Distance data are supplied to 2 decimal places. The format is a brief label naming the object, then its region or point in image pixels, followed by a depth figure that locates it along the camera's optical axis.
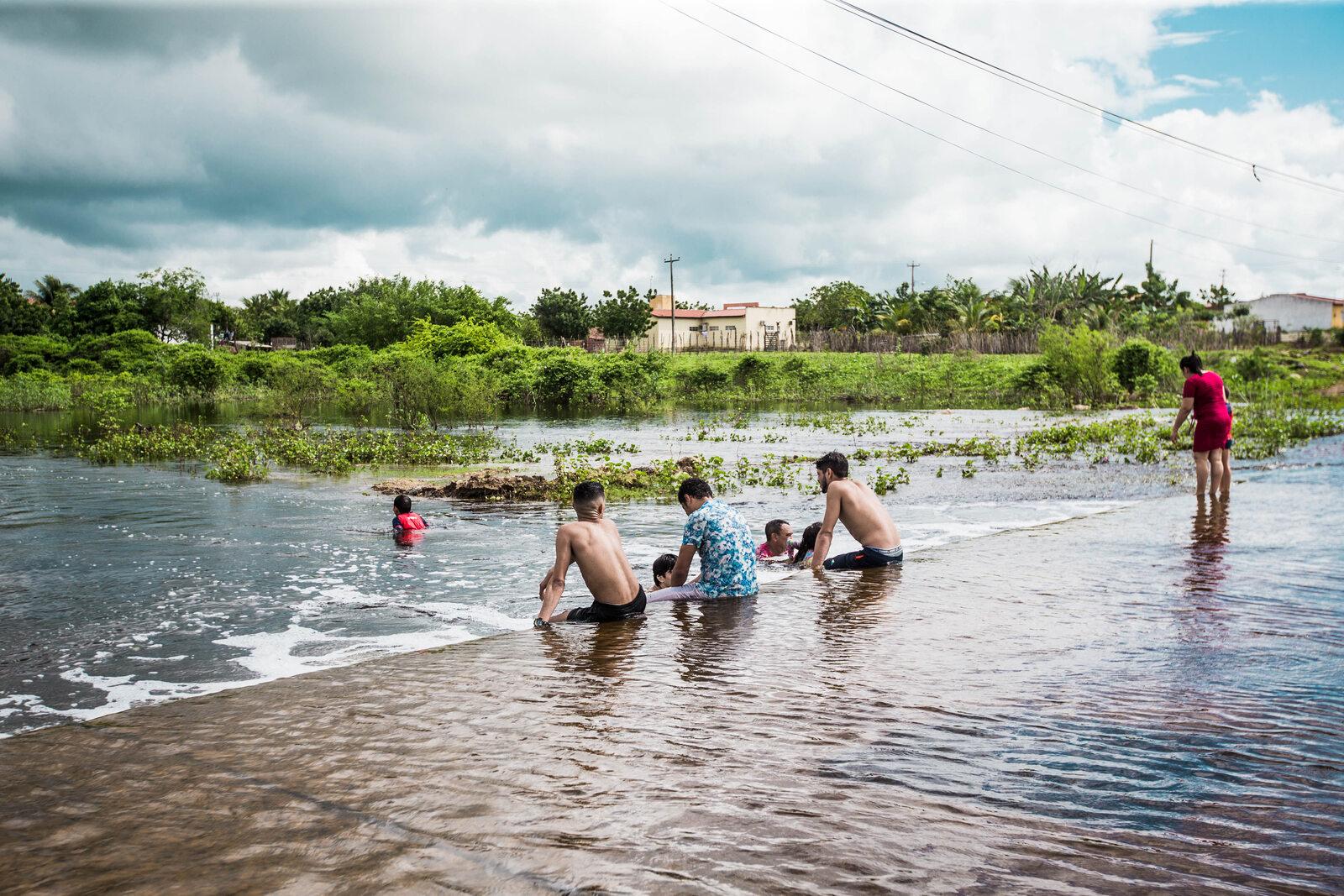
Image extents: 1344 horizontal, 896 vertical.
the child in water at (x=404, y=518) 12.85
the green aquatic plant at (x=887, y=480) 17.09
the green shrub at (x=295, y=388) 34.72
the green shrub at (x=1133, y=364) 41.91
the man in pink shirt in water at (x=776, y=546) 10.88
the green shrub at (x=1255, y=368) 45.22
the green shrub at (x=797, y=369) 56.75
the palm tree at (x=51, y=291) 82.56
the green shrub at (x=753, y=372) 56.84
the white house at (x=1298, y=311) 81.12
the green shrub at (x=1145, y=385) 41.97
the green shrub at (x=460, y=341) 61.41
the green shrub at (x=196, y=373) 50.81
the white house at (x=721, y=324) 84.81
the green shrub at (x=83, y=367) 58.66
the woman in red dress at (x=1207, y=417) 13.52
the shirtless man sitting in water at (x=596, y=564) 7.58
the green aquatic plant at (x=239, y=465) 20.09
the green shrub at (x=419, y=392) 32.12
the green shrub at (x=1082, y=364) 38.81
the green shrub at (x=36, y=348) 59.28
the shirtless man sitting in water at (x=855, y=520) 9.58
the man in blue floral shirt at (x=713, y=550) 8.63
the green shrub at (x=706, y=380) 56.34
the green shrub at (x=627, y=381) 52.28
